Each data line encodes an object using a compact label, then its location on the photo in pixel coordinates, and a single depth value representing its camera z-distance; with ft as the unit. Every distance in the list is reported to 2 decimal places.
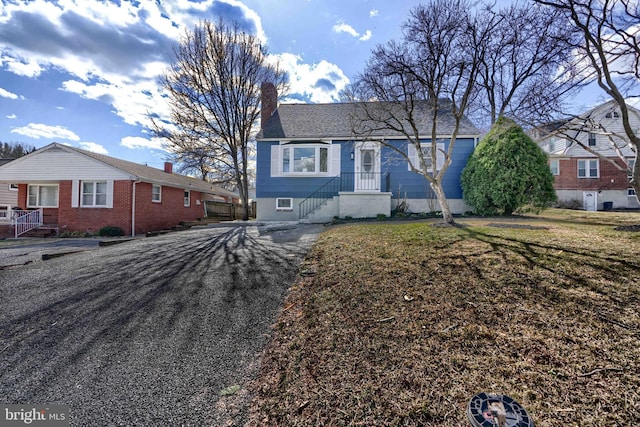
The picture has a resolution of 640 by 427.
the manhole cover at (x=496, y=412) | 5.52
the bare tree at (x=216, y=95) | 54.85
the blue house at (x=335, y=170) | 41.81
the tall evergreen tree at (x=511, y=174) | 31.73
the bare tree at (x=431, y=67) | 22.48
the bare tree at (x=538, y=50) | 22.65
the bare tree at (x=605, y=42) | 19.85
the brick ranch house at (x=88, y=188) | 45.44
